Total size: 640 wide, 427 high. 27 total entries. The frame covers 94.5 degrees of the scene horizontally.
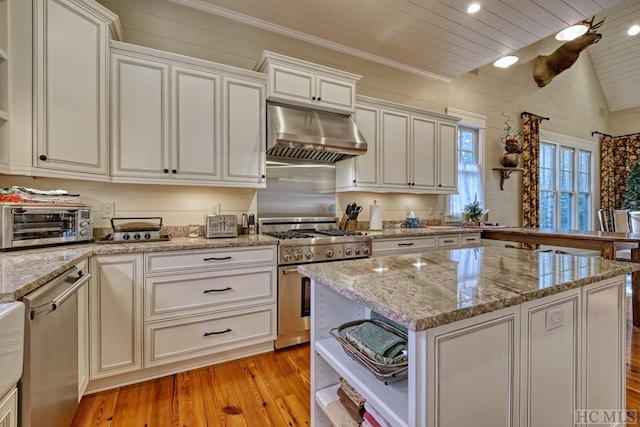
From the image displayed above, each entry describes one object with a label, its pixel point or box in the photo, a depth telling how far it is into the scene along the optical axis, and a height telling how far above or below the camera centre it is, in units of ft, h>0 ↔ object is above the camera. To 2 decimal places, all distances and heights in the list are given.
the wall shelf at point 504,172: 14.99 +2.14
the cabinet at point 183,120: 7.18 +2.45
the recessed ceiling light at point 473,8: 9.21 +6.49
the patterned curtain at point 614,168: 20.53 +3.15
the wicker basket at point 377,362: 3.10 -1.62
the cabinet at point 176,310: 6.23 -2.26
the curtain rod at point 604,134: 20.39 +5.52
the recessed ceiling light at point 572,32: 10.39 +6.50
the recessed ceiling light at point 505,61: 12.15 +6.34
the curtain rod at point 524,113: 16.34 +5.49
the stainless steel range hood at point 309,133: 8.45 +2.38
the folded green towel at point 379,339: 3.27 -1.47
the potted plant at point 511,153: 14.78 +3.02
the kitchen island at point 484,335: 2.69 -1.40
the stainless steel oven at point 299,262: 8.04 -1.35
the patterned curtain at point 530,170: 16.08 +2.35
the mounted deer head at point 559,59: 14.46 +8.20
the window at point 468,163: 14.20 +2.48
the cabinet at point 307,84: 8.68 +4.03
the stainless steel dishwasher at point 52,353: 3.48 -1.93
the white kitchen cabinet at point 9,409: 2.95 -2.04
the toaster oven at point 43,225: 5.34 -0.24
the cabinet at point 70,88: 5.90 +2.65
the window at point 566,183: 18.16 +1.92
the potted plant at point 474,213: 13.46 +0.00
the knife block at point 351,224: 11.05 -0.41
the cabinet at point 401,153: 10.77 +2.40
